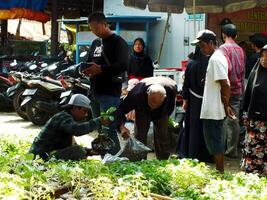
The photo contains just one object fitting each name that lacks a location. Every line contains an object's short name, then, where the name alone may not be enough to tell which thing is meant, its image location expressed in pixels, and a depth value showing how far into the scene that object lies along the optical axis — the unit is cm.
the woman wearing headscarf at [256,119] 561
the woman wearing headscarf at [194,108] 627
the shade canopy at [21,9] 1316
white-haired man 530
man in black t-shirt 552
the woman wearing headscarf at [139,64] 862
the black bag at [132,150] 471
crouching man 469
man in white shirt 558
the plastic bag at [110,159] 421
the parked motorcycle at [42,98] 983
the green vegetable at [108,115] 452
